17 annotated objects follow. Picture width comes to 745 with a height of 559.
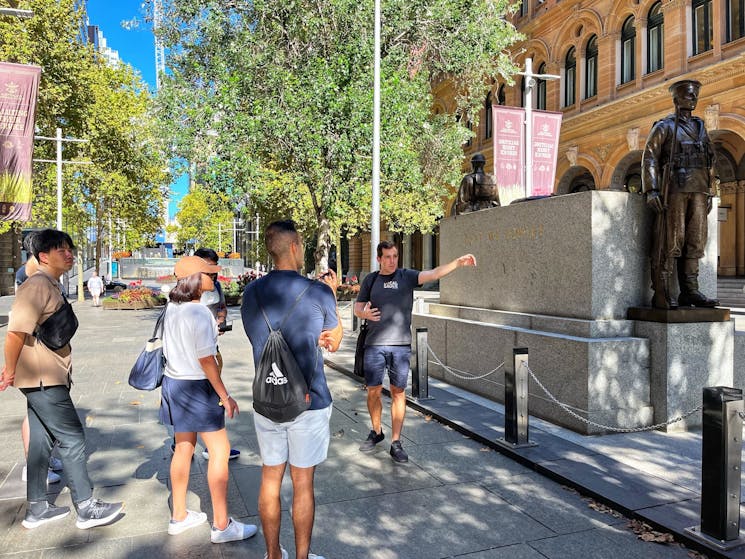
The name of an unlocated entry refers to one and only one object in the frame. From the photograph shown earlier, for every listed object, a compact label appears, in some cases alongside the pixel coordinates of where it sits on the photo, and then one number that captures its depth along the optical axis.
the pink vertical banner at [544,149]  15.95
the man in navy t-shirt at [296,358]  3.12
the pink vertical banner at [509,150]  15.78
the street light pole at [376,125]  12.56
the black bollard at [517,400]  5.50
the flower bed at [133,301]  25.42
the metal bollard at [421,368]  7.66
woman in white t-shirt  3.72
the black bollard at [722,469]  3.58
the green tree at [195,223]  84.12
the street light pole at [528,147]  15.11
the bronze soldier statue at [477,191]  9.62
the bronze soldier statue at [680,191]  6.36
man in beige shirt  3.79
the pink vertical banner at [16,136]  12.79
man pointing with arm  5.49
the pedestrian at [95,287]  27.84
